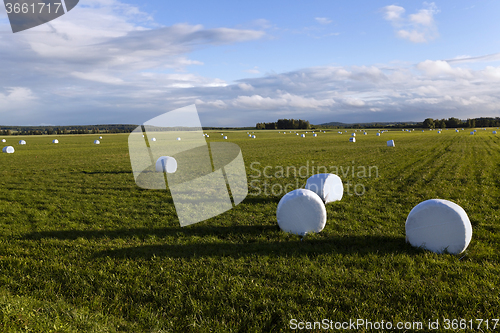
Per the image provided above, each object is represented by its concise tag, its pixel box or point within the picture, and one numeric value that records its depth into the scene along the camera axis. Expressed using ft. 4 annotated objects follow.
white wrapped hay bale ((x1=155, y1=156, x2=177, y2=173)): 67.21
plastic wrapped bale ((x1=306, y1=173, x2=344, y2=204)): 38.06
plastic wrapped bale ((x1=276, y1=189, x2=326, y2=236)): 27.61
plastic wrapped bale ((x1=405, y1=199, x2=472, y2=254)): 22.34
